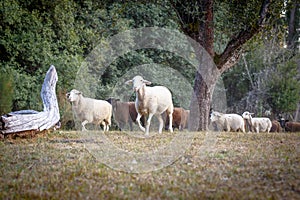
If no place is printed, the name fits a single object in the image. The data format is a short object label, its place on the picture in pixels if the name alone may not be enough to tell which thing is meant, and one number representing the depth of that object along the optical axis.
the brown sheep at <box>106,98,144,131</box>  22.19
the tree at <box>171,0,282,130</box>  16.90
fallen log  12.16
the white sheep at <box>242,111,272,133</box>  22.39
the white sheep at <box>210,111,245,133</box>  21.17
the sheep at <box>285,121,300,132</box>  27.17
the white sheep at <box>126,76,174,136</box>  14.19
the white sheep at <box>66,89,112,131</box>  16.66
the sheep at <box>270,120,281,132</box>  26.45
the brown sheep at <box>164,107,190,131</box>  23.28
